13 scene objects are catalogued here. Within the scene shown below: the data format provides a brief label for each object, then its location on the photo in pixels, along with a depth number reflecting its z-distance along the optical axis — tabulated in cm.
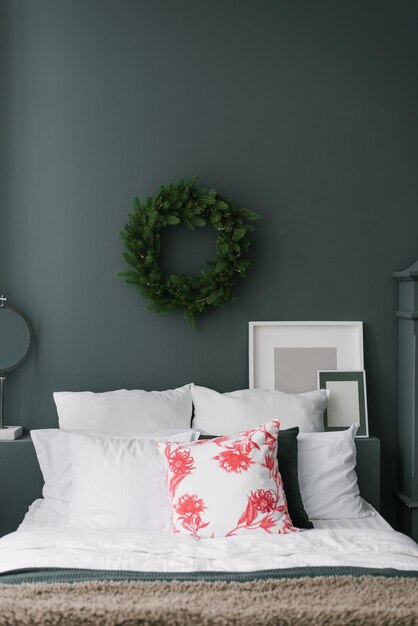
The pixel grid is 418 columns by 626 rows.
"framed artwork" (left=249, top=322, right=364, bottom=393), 359
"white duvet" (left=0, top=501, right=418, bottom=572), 237
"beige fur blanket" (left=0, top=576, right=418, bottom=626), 188
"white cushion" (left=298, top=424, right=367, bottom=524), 302
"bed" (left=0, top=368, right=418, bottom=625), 192
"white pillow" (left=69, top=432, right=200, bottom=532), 279
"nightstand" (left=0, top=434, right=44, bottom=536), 331
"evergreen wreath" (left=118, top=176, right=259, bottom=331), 343
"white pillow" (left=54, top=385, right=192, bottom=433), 329
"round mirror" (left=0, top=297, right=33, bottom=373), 342
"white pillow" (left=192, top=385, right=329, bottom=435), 331
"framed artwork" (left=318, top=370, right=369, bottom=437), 354
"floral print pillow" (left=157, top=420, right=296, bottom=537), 266
